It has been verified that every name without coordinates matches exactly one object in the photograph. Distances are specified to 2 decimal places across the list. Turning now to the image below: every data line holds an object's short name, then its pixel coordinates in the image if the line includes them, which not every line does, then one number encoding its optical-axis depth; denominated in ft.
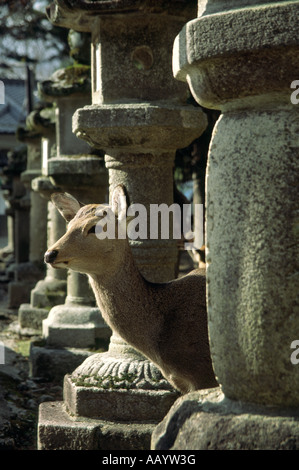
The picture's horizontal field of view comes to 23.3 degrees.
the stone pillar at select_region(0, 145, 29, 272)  46.52
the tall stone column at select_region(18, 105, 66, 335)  29.14
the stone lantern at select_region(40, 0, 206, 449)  15.64
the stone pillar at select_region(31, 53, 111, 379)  22.07
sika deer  13.14
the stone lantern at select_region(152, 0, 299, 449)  7.75
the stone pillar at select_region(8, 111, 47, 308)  37.57
